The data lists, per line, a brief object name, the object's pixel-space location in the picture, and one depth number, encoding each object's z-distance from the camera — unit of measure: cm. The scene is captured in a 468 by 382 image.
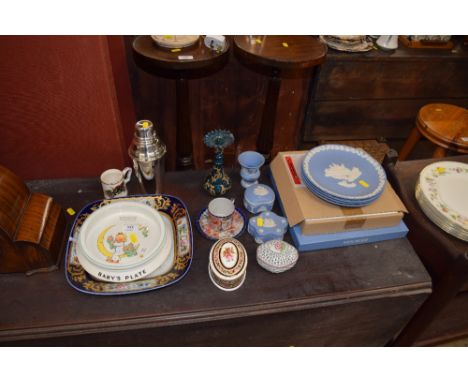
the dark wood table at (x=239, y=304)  109
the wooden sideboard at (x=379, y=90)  217
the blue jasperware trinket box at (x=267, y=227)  129
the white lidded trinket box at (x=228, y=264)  114
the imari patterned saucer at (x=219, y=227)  131
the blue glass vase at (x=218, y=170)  135
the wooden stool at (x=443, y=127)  206
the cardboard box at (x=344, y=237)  129
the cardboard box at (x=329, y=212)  126
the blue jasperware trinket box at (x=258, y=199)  138
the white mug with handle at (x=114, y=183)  135
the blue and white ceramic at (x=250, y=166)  146
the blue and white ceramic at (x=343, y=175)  127
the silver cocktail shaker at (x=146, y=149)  124
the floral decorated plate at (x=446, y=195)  125
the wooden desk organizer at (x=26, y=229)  108
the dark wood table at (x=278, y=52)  157
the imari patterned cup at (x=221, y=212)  126
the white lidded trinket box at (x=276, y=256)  121
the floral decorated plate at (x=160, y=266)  113
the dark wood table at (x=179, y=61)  154
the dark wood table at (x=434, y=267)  122
